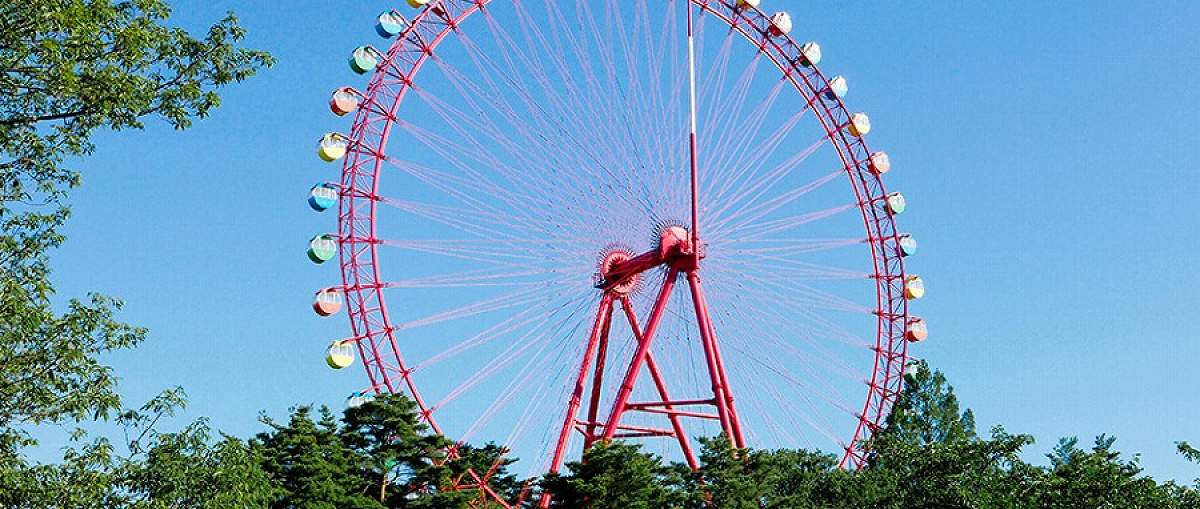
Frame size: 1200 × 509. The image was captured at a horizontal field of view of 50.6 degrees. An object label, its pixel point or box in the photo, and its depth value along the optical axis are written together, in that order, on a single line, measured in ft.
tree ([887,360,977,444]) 146.51
